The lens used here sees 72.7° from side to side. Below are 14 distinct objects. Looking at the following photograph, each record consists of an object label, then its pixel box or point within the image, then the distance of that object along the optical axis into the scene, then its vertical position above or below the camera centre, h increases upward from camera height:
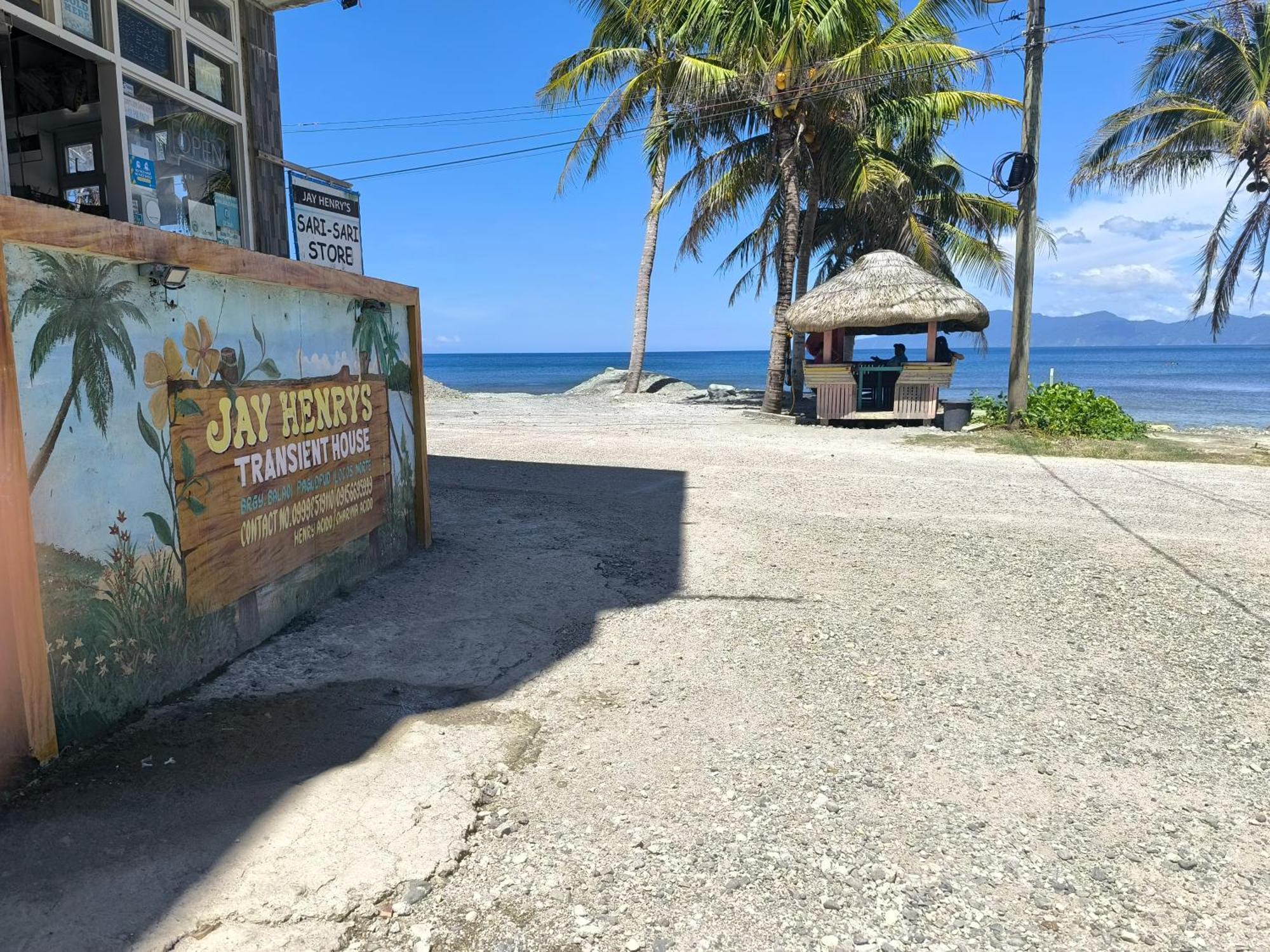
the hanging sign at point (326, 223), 5.08 +0.92
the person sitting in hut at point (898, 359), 17.94 +0.16
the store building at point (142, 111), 5.29 +1.79
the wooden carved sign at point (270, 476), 3.87 -0.53
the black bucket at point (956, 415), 16.50 -0.93
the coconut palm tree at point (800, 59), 16.16 +5.88
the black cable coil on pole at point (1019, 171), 14.75 +3.31
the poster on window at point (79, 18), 4.97 +2.08
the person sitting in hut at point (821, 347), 18.67 +0.46
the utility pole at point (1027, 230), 14.40 +2.36
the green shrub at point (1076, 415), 14.74 -0.86
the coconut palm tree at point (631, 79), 19.80 +7.25
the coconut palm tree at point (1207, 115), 19.12 +5.73
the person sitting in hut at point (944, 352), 17.86 +0.29
